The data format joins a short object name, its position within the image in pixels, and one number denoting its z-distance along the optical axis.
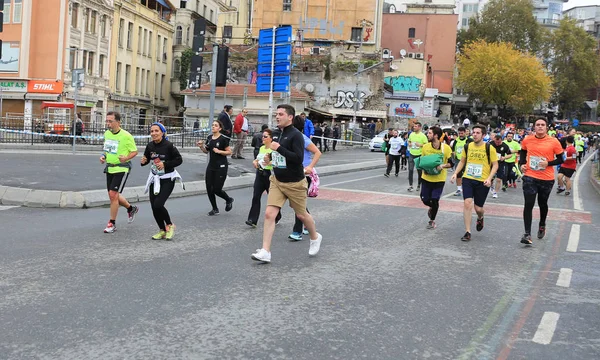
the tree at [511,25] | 81.69
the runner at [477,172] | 10.02
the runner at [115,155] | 9.33
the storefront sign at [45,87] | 43.00
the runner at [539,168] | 9.66
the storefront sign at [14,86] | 43.50
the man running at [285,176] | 7.46
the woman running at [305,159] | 8.27
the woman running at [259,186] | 10.21
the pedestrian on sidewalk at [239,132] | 24.10
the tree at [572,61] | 87.69
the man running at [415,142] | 16.91
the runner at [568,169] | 17.97
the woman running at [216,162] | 11.22
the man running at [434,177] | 10.89
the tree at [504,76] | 68.06
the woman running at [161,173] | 8.78
